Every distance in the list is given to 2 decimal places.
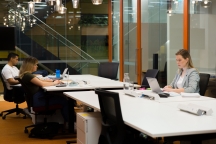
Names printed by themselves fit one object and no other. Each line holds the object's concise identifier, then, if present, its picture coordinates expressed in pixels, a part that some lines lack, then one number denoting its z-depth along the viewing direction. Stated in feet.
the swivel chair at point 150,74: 21.67
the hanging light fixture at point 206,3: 22.81
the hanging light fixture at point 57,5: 25.55
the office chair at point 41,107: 20.01
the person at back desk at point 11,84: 25.66
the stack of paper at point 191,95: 15.68
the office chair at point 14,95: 25.62
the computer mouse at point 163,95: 15.70
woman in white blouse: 17.71
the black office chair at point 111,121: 11.01
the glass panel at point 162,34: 26.78
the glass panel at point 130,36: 35.27
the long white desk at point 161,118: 9.47
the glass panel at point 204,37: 22.48
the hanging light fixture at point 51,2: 25.35
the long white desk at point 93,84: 20.03
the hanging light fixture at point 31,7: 27.65
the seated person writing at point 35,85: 19.98
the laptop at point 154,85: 16.67
